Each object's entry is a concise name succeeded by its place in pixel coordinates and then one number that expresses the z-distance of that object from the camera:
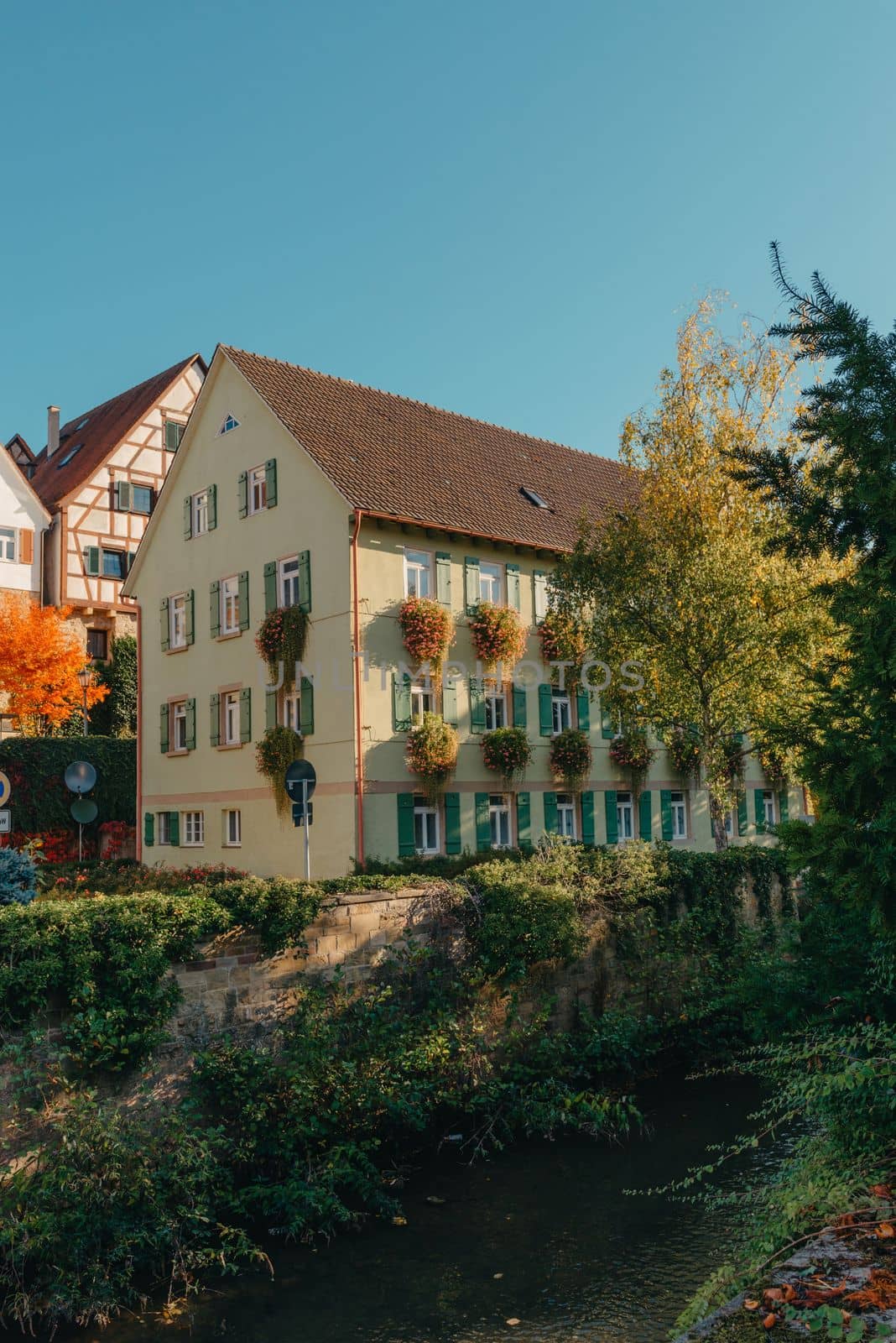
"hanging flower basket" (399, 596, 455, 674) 22.06
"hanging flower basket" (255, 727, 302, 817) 22.58
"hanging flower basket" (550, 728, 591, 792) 24.78
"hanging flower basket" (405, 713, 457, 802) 21.77
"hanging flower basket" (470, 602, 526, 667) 23.44
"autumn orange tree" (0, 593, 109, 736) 33.94
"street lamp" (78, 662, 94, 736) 35.25
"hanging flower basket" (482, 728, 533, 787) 23.09
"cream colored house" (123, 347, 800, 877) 21.75
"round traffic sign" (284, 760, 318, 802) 15.99
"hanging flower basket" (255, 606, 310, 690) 22.62
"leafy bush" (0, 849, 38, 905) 11.17
